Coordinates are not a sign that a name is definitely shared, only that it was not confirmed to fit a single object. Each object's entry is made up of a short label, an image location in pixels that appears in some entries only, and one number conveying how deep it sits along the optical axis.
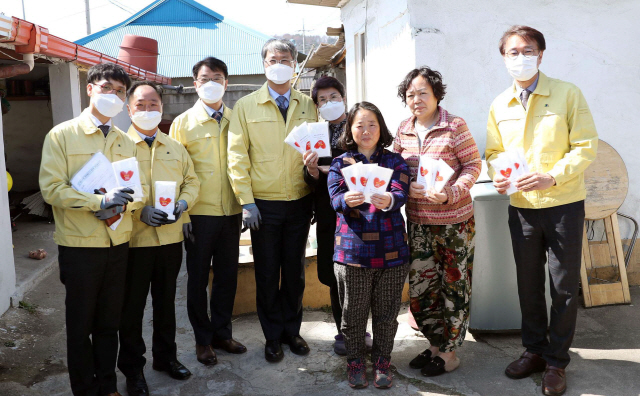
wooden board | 5.04
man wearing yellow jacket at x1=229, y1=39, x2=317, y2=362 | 3.85
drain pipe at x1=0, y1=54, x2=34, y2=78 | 6.50
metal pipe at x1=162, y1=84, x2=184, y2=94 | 13.55
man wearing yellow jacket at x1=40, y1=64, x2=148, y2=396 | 3.02
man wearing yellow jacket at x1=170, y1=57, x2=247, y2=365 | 3.90
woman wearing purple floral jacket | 3.38
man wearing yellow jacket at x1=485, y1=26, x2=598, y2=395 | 3.35
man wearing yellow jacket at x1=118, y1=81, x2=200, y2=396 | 3.48
